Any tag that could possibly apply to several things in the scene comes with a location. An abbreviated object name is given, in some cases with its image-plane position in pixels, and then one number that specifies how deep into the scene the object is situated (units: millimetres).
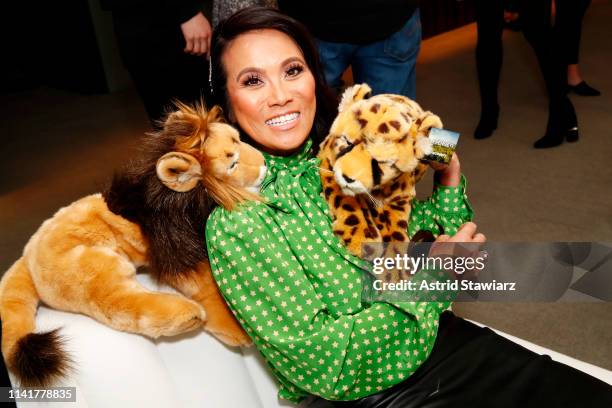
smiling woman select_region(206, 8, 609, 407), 1059
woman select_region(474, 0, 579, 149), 2936
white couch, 968
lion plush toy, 986
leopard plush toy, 942
